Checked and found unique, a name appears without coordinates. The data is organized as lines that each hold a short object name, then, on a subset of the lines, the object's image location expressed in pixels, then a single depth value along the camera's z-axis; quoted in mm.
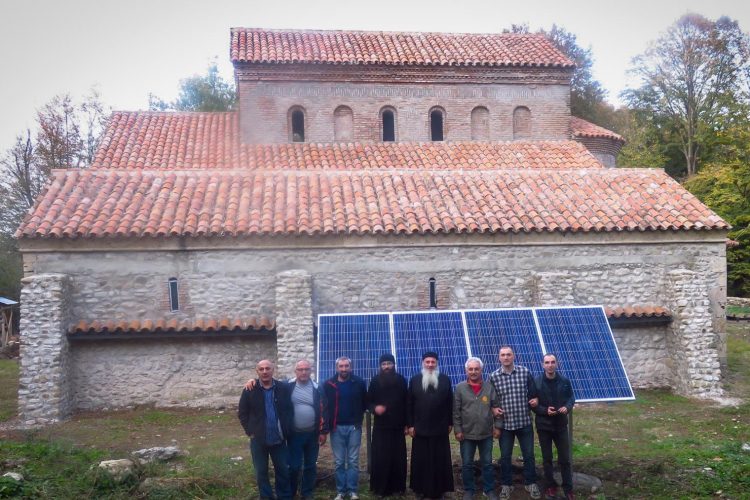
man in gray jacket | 6785
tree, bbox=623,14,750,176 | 31156
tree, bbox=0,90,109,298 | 28625
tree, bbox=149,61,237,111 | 38156
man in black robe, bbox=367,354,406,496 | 6984
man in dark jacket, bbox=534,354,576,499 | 6910
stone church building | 11227
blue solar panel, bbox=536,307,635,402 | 7660
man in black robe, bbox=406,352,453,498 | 6875
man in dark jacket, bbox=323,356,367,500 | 6973
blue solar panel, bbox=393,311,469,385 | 7930
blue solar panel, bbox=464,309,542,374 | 8164
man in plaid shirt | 6918
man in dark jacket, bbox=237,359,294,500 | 6668
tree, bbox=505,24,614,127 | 34469
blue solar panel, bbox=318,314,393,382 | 8070
